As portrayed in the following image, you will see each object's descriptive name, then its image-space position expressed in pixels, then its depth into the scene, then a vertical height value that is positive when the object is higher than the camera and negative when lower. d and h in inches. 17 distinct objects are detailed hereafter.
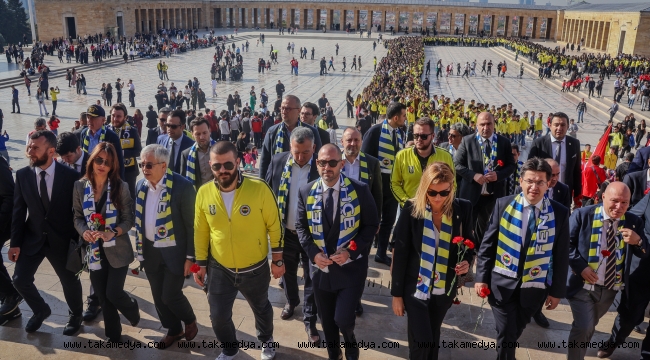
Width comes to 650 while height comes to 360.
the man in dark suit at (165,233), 146.7 -56.3
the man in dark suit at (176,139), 209.0 -42.3
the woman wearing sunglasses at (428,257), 121.0 -51.6
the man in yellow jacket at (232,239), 134.1 -53.2
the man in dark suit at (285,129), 193.4 -34.4
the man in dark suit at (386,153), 206.2 -45.7
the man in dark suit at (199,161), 195.9 -47.1
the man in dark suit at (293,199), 153.6 -50.2
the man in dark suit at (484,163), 199.5 -47.4
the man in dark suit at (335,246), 133.3 -54.2
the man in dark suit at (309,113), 201.2 -28.9
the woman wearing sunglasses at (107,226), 147.2 -54.6
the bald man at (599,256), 137.6 -58.1
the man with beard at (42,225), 155.9 -58.1
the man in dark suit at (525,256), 125.6 -52.3
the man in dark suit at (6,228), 164.7 -63.6
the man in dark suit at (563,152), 201.8 -42.8
